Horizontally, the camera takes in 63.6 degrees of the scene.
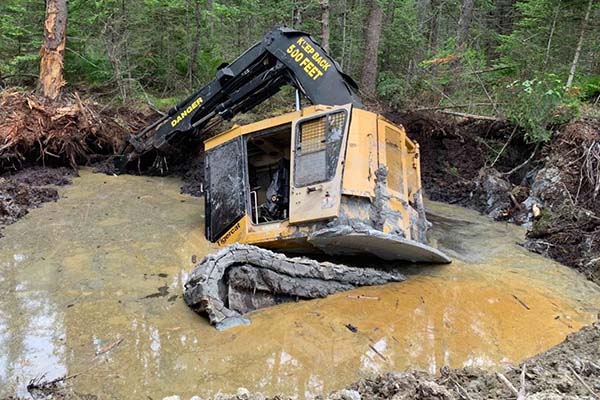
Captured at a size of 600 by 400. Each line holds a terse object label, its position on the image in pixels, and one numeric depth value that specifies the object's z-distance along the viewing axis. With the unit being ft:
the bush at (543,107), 23.88
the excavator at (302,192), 13.99
